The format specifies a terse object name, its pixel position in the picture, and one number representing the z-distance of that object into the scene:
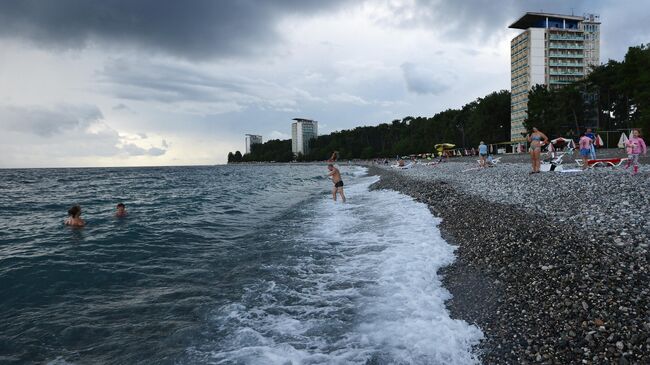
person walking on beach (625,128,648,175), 14.48
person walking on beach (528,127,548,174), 16.86
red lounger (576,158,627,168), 18.69
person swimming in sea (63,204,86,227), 13.80
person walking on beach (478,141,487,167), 28.48
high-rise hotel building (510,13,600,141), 88.06
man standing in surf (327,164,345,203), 19.61
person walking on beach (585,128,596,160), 19.86
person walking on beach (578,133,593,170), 18.34
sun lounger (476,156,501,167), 30.60
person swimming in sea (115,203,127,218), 16.19
